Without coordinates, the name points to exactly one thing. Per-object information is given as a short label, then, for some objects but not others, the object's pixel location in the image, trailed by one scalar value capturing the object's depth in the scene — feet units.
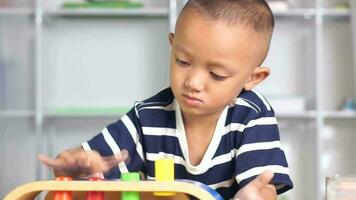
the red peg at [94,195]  4.39
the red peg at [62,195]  4.36
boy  4.99
